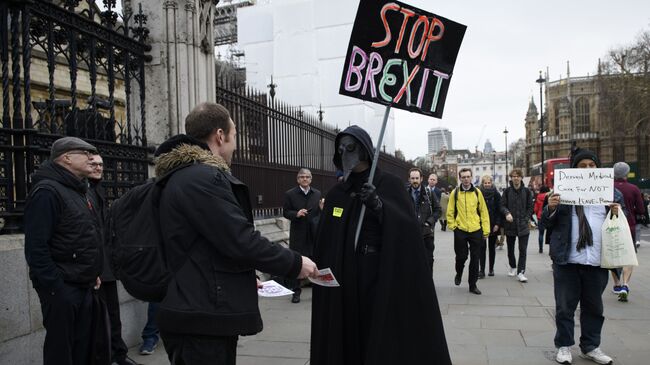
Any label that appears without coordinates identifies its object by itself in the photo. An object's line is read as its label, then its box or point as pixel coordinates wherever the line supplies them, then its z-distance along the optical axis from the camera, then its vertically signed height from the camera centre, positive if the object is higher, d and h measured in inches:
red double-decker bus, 1251.6 +34.0
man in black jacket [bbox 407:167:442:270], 330.3 -17.6
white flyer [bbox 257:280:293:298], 115.0 -23.7
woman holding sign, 189.8 -36.0
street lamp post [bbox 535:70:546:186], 1429.6 +271.8
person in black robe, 128.1 -24.7
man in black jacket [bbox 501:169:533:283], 374.6 -25.7
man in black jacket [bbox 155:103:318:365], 93.0 -14.1
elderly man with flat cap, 139.1 -16.8
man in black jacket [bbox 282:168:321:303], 321.4 -18.9
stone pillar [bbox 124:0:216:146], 251.3 +58.1
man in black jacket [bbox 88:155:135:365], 176.9 -34.8
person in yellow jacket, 336.8 -26.8
